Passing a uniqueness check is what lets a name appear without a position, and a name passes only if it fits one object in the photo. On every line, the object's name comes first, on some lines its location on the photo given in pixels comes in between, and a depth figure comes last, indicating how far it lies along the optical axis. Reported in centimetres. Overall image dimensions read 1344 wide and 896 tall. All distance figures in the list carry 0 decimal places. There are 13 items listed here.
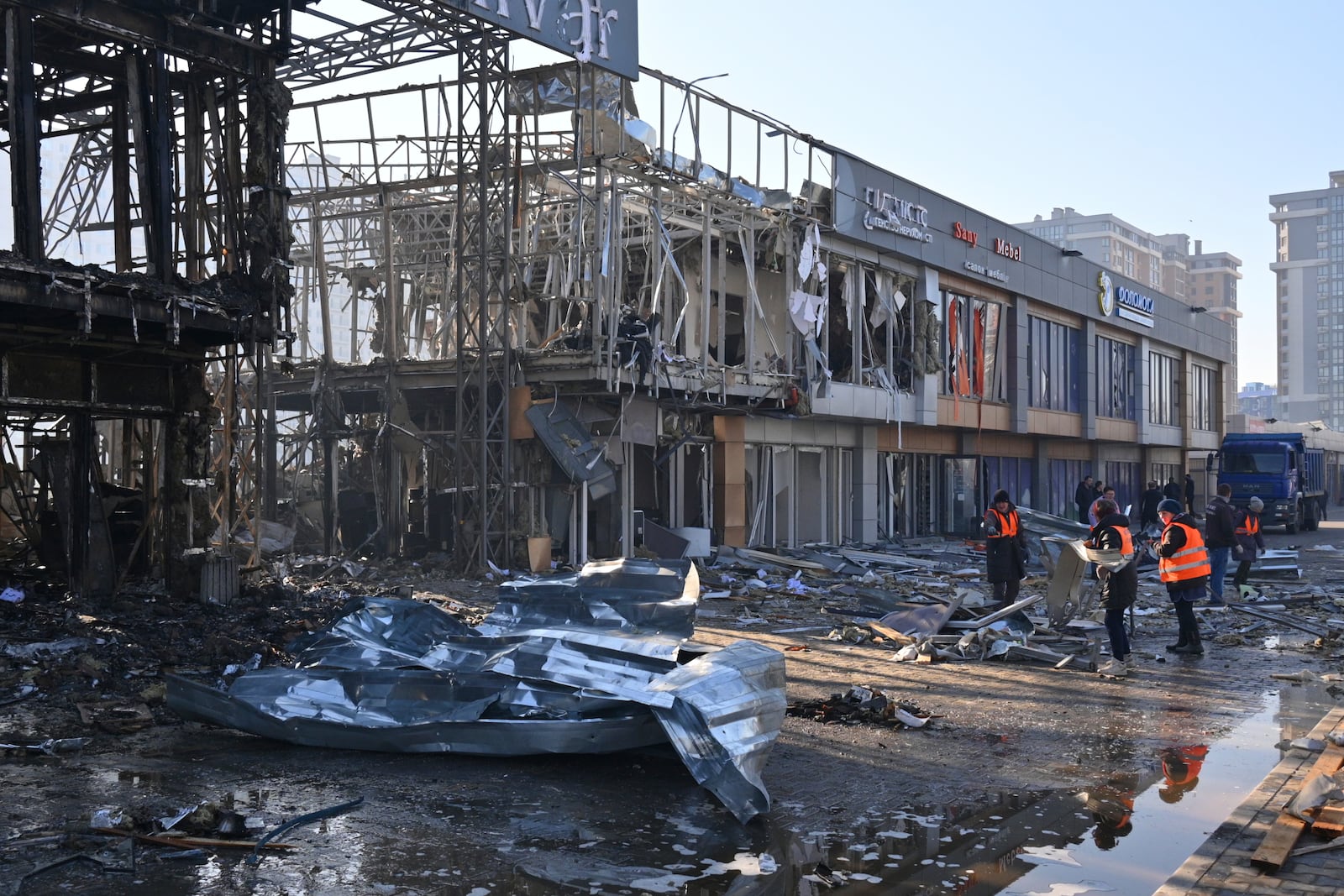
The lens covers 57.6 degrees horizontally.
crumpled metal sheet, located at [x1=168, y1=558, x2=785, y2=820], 724
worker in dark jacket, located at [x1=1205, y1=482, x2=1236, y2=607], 1647
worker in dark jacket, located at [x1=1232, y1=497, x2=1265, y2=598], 1889
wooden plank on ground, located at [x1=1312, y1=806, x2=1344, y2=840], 623
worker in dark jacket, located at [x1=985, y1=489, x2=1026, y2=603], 1527
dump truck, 3647
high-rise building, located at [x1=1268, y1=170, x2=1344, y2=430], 16162
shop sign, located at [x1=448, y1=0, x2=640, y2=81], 1862
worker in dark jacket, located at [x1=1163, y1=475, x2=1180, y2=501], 3466
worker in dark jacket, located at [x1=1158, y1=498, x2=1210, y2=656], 1274
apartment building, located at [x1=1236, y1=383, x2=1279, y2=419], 17762
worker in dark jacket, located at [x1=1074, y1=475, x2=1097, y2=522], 3316
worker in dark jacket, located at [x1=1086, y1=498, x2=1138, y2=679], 1212
